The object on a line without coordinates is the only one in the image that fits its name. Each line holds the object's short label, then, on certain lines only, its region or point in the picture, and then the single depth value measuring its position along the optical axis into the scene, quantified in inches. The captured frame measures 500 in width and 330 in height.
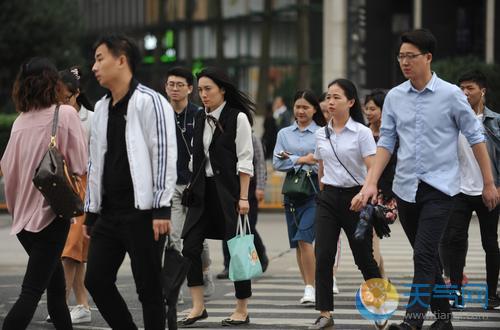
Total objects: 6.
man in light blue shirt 605.1
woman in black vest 705.0
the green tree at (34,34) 3119.8
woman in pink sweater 561.2
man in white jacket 523.7
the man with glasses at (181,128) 813.8
